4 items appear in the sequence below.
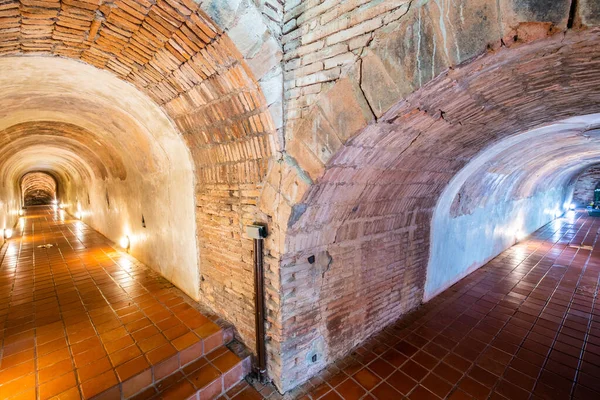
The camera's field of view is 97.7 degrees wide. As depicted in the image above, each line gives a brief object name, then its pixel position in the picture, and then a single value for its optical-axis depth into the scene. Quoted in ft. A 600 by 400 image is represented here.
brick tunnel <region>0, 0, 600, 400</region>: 6.63
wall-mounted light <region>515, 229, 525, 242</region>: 33.91
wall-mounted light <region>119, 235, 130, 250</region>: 24.66
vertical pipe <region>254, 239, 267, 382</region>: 10.24
